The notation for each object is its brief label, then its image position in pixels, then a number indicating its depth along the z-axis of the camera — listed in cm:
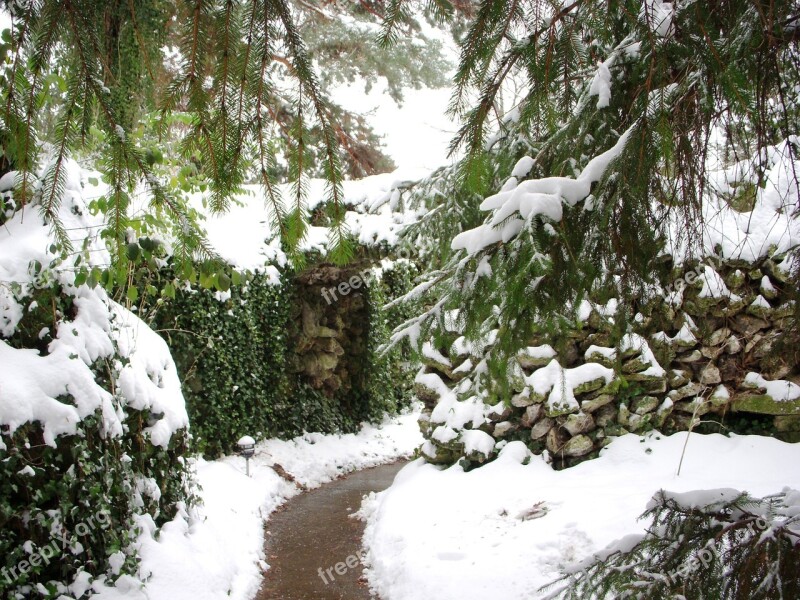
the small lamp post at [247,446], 695
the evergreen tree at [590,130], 172
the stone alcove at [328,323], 923
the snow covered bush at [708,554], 167
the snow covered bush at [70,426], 304
